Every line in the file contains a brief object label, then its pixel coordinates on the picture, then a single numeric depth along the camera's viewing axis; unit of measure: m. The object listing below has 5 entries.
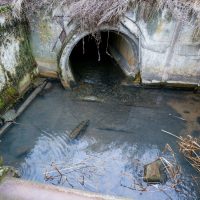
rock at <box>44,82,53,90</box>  8.19
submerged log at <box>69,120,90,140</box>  6.53
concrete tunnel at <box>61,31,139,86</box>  8.09
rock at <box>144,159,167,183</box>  5.39
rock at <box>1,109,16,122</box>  6.82
